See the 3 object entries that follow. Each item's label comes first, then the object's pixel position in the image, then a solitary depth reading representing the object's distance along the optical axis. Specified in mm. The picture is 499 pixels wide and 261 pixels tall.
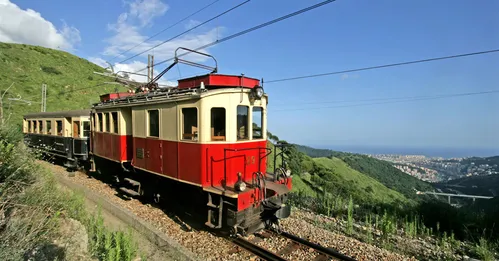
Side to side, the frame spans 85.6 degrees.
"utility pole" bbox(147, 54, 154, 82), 20031
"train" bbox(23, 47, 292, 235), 6688
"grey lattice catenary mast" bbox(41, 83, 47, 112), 27453
